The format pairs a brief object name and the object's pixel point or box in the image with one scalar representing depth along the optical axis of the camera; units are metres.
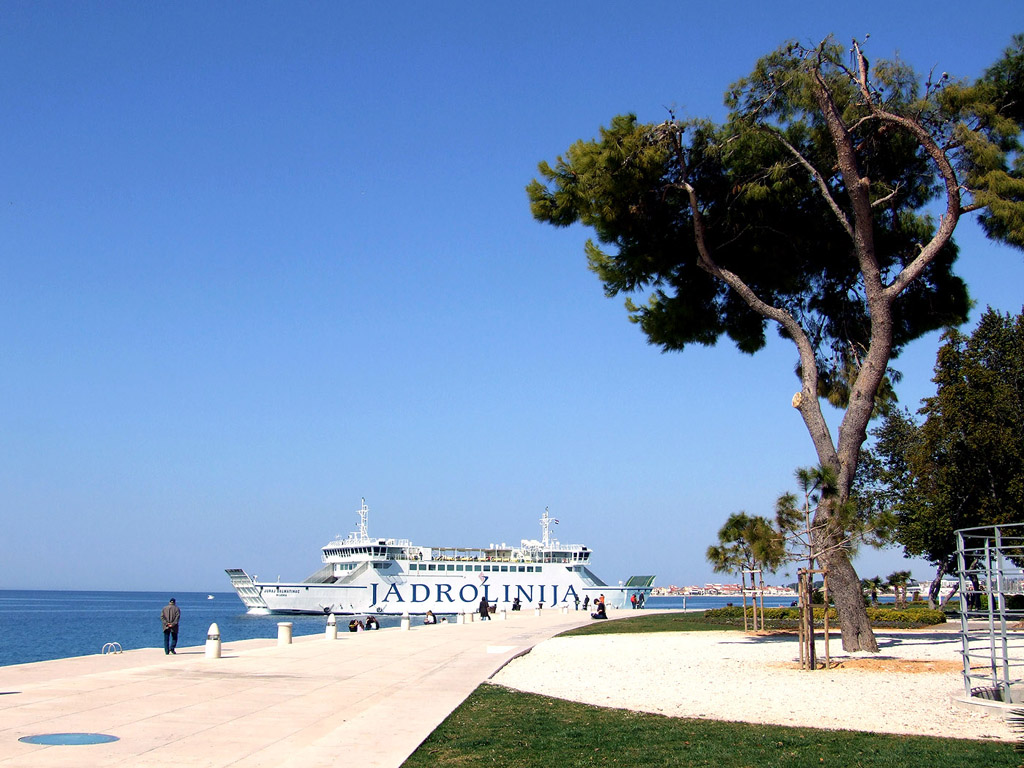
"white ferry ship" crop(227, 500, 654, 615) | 71.00
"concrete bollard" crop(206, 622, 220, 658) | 18.66
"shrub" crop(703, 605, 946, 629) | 30.77
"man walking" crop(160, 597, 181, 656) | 20.06
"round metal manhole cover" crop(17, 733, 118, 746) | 8.59
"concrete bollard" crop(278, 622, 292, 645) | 23.05
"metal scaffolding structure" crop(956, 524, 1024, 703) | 9.27
